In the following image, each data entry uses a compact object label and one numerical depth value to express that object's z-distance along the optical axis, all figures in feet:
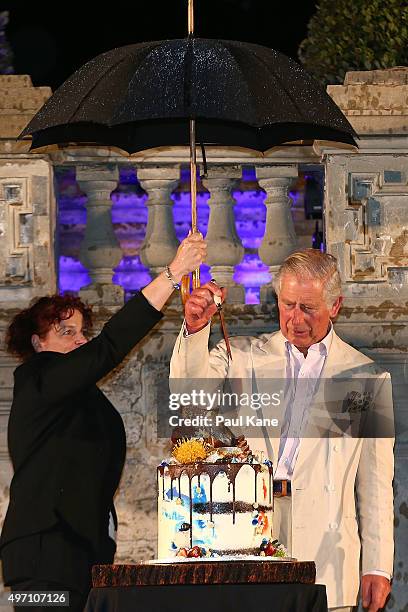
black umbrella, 16.43
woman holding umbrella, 16.93
